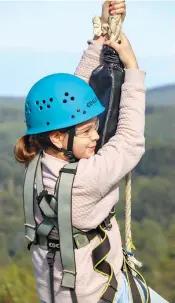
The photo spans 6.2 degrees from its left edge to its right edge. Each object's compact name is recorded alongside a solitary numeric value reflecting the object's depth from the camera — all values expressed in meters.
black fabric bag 5.18
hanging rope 5.21
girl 5.05
